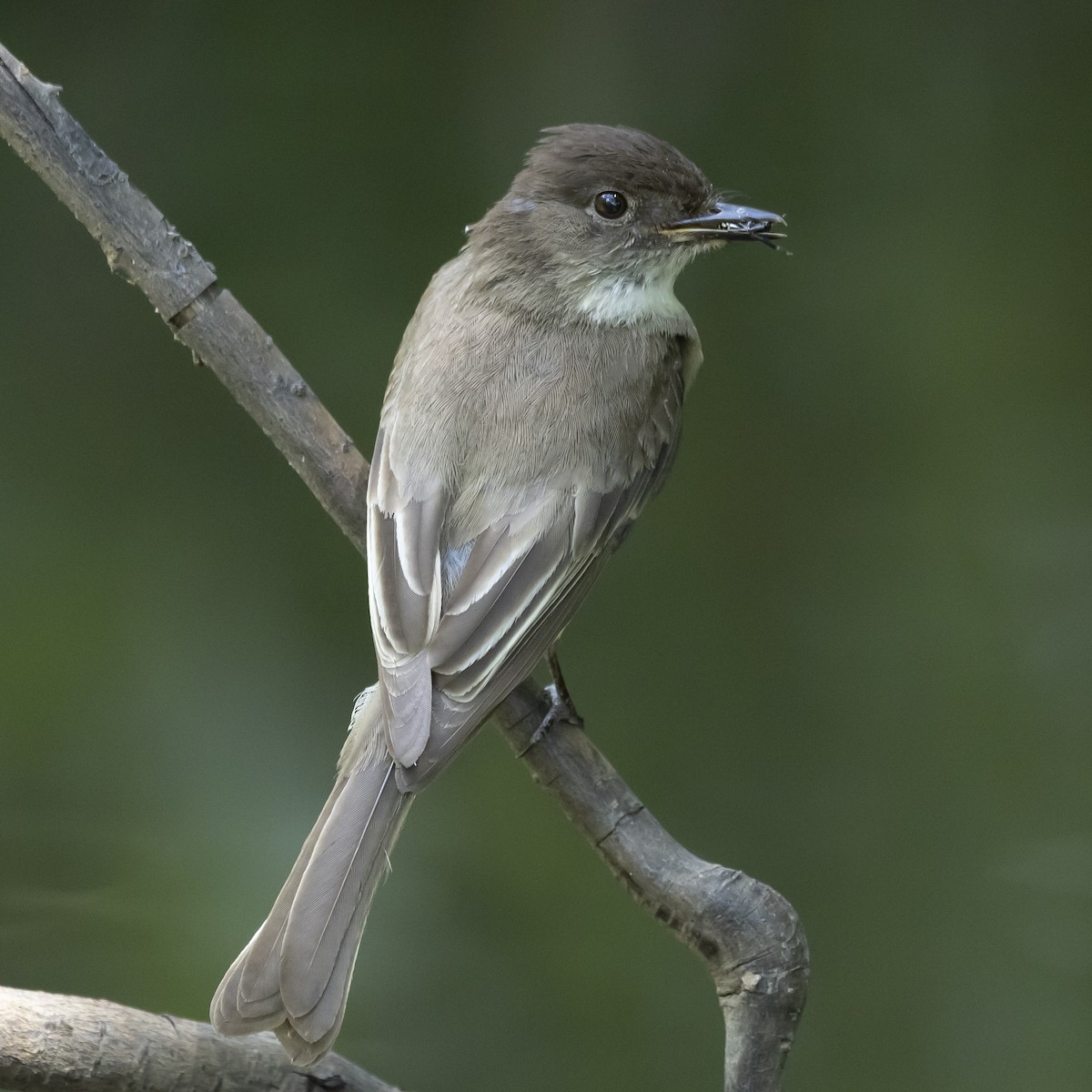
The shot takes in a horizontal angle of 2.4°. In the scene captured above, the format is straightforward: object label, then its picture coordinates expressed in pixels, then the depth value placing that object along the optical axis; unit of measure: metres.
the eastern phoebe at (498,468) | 3.96
